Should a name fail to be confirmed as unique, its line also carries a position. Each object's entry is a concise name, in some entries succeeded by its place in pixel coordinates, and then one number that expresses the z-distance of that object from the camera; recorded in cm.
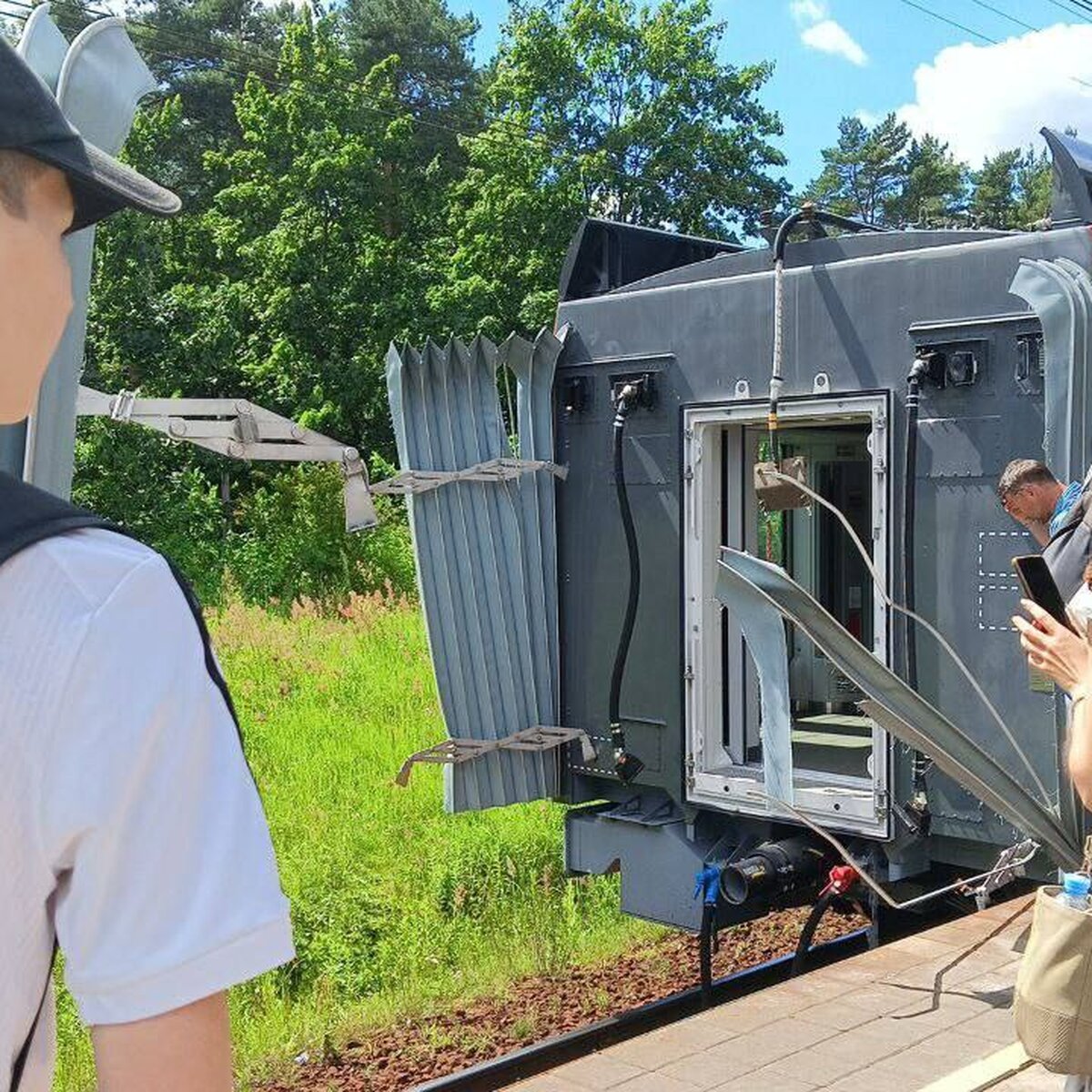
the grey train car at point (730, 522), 533
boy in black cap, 92
